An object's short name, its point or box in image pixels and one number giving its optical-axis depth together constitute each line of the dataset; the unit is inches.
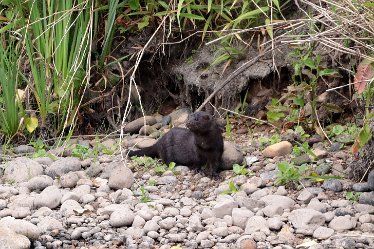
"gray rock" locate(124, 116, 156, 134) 517.0
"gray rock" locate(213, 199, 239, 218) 358.3
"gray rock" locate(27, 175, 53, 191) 408.2
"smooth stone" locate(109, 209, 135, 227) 356.8
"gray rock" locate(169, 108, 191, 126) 524.1
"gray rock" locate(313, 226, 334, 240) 327.9
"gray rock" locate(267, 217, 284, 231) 339.9
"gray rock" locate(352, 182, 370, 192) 363.9
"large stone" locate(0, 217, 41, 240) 342.3
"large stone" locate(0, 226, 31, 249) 323.3
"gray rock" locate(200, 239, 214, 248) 332.8
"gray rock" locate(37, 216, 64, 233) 355.9
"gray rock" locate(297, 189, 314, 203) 366.6
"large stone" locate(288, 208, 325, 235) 336.5
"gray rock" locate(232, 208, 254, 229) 348.5
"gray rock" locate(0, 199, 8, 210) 384.5
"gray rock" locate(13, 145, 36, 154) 482.6
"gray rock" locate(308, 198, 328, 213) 352.8
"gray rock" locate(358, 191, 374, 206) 350.9
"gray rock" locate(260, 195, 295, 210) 360.8
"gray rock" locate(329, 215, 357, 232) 334.0
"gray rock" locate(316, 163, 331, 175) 392.2
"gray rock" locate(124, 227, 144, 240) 346.9
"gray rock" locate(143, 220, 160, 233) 350.3
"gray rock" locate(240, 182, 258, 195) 387.2
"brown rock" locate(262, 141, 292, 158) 434.9
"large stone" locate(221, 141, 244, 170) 431.8
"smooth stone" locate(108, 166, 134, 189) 403.9
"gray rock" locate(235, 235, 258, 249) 324.8
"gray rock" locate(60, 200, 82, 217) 373.1
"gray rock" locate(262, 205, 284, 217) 354.3
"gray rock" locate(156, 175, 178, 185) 413.8
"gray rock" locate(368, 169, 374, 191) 358.6
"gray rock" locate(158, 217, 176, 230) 352.8
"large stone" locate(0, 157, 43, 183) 423.5
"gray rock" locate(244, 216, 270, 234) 338.6
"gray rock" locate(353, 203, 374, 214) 344.2
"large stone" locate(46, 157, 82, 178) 428.8
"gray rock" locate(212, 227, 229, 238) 340.2
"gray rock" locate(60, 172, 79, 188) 411.5
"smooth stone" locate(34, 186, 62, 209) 382.3
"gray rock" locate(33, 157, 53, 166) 446.6
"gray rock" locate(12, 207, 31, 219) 370.6
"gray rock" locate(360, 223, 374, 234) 330.0
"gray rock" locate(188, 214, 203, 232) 348.8
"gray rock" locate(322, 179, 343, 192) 372.5
